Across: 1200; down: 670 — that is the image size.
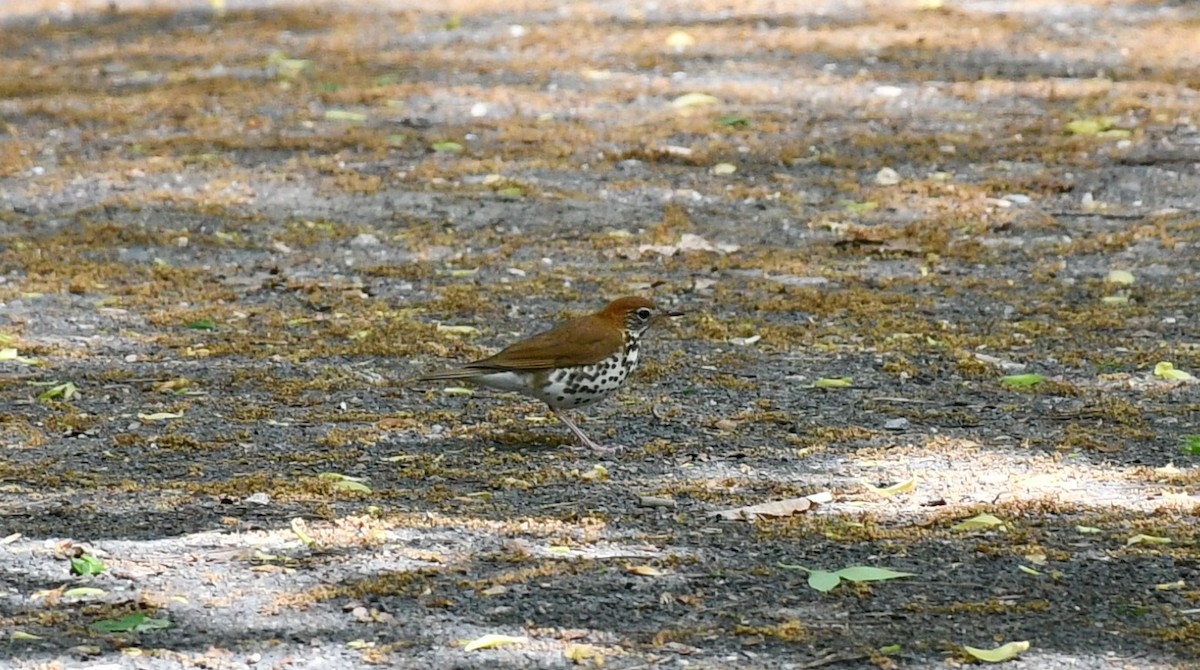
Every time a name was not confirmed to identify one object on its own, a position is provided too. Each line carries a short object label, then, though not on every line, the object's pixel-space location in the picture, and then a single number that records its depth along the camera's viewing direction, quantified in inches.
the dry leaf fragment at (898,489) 487.2
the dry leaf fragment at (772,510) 466.9
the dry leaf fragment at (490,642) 375.9
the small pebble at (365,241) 829.8
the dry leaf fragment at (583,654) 368.8
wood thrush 535.5
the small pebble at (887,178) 920.9
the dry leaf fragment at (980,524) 454.9
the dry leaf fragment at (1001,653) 365.1
